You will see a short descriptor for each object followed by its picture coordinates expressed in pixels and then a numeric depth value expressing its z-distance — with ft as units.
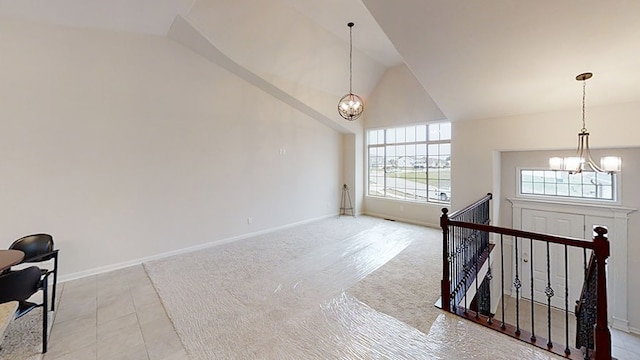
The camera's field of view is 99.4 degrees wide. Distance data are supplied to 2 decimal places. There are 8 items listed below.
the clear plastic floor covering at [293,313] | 7.62
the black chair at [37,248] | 9.17
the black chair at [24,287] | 6.59
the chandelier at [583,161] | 12.90
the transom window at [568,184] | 15.14
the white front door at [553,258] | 16.11
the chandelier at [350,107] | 17.04
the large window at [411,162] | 21.17
